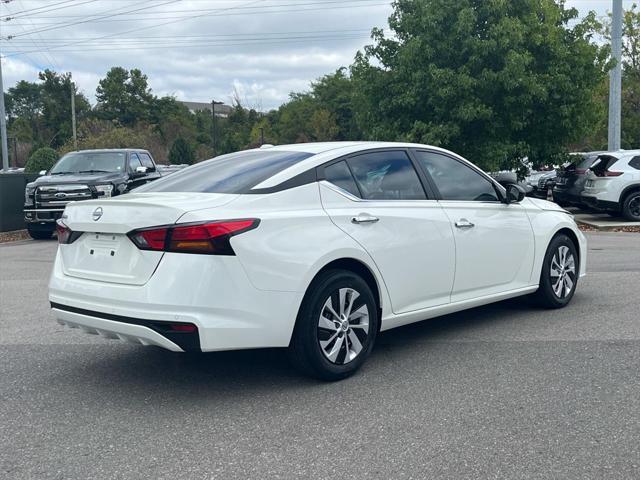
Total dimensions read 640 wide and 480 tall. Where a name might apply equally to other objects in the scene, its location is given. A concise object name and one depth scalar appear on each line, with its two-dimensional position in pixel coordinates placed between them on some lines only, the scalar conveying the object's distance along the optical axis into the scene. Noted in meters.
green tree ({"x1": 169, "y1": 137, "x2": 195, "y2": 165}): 55.03
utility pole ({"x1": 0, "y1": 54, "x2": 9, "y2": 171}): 26.83
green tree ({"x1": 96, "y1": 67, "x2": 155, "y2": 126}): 75.50
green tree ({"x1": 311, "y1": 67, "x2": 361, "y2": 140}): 69.69
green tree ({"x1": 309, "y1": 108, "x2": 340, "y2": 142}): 67.25
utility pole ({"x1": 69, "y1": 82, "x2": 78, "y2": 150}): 50.28
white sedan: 4.33
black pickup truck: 15.38
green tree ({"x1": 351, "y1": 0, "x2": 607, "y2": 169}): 18.72
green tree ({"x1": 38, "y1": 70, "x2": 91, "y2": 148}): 73.69
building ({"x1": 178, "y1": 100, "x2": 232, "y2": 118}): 154.38
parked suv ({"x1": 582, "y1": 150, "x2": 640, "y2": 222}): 17.31
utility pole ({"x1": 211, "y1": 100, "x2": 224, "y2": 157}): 62.11
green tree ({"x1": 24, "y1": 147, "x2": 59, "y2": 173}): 31.44
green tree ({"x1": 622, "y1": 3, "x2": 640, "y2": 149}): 39.53
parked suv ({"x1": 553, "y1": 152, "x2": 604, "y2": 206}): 18.25
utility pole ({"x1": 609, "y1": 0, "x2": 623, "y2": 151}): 20.98
